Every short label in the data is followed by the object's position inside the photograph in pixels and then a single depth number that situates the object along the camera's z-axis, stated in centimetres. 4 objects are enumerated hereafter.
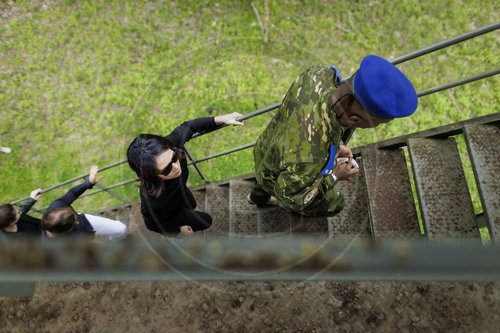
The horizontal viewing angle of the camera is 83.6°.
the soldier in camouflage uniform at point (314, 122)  147
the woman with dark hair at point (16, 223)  257
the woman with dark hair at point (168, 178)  185
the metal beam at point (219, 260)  65
